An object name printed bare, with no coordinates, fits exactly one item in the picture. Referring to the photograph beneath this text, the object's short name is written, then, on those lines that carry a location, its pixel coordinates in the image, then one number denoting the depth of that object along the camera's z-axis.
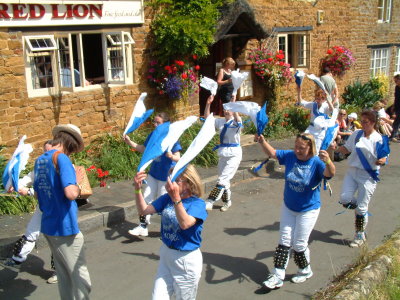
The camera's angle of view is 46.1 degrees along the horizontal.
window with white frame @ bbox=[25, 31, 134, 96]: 7.92
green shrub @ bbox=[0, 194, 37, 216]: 6.41
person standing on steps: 9.43
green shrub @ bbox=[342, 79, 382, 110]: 15.98
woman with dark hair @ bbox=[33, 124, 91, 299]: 3.98
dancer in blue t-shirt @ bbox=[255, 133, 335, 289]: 4.79
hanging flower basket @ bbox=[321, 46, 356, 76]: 15.30
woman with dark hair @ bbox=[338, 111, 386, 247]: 5.89
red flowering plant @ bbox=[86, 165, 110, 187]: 7.93
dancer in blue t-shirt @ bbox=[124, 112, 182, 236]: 5.87
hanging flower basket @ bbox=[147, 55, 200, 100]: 9.73
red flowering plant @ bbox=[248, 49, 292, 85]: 12.58
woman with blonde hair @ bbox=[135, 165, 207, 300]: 3.66
